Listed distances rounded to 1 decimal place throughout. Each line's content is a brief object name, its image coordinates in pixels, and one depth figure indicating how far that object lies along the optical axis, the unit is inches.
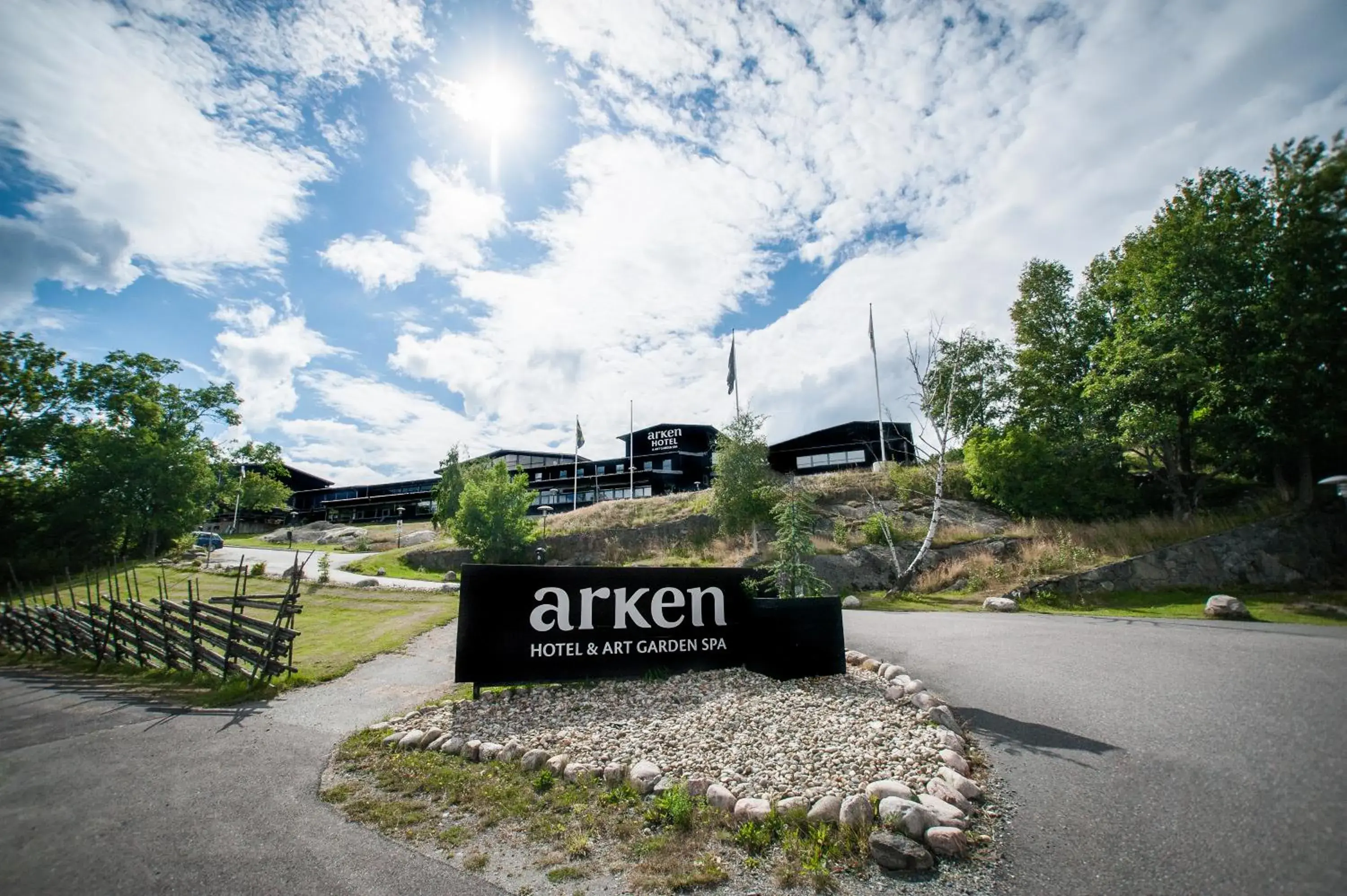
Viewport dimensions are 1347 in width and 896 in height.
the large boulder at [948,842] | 157.6
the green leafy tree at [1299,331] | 729.0
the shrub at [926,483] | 1222.3
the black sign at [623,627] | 347.3
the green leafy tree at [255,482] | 2214.6
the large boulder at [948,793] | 179.0
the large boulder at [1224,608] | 561.3
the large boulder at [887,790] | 183.2
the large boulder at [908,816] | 165.6
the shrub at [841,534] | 1022.4
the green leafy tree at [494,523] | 1277.1
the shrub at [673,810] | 181.5
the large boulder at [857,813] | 172.2
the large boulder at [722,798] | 188.4
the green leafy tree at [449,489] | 1665.8
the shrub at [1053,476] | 982.4
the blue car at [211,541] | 1936.5
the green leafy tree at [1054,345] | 1056.2
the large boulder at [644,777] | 205.6
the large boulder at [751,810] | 178.7
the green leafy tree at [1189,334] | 818.2
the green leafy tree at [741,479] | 1118.4
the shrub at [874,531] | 1019.3
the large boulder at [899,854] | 153.5
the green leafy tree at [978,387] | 1259.2
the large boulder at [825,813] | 177.0
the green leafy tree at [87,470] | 1423.5
